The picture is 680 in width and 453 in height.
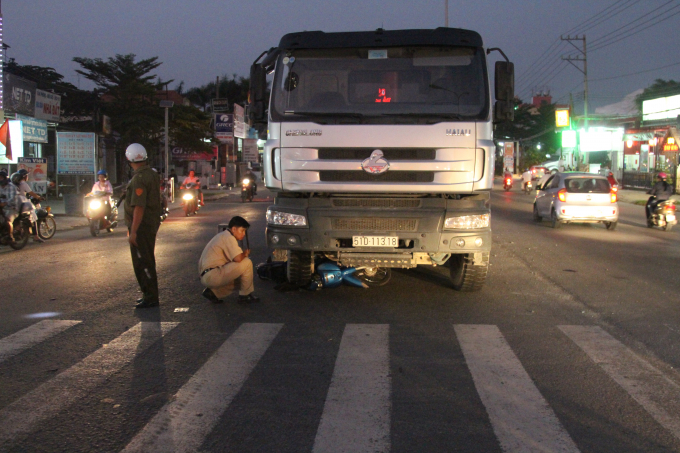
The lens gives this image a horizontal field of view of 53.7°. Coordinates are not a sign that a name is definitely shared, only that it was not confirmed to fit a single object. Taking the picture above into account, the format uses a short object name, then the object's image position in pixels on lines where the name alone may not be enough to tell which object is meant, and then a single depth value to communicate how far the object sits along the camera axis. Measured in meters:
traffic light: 50.31
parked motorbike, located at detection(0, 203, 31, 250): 13.52
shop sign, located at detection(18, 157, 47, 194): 23.78
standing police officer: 7.94
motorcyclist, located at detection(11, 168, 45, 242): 14.30
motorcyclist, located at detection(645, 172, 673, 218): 18.89
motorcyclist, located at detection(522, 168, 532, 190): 42.56
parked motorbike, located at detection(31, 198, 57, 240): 15.32
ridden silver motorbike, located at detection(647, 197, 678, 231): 18.59
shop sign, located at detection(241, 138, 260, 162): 49.22
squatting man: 8.00
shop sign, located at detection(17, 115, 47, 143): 25.02
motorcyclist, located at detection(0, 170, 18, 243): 13.48
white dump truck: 7.91
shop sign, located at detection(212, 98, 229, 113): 51.80
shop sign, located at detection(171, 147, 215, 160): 56.74
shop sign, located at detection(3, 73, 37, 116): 24.41
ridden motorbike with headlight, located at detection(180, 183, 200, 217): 24.48
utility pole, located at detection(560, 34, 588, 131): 45.78
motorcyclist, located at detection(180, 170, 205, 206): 24.78
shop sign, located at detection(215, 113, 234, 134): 45.16
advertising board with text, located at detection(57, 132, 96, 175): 25.39
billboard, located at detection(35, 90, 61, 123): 26.84
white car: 18.23
